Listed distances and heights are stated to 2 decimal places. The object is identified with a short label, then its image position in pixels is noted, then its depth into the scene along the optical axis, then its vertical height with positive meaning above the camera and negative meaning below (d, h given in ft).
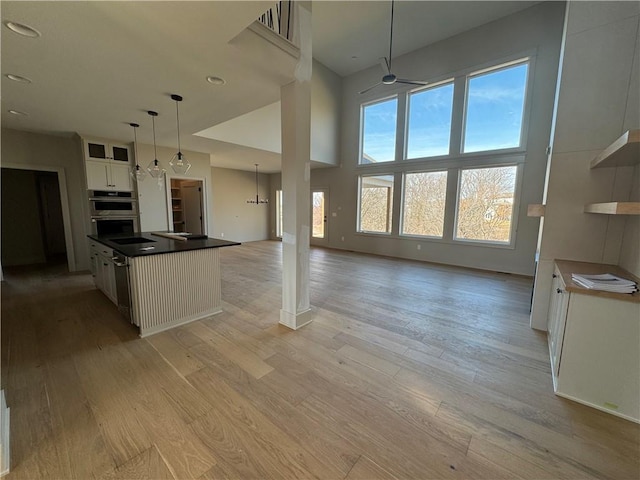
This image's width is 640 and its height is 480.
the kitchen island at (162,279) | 8.58 -2.64
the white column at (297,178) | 8.45 +1.10
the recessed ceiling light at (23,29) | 5.75 +4.12
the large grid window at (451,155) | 17.13 +4.47
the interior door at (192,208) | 22.15 +0.05
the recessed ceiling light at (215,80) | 8.47 +4.38
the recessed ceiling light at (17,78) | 8.04 +4.16
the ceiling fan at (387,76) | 14.30 +7.63
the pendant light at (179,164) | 11.48 +2.05
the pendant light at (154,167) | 11.96 +2.03
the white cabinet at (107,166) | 15.60 +2.67
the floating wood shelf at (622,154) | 5.22 +1.53
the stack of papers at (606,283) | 5.51 -1.57
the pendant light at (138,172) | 13.58 +1.93
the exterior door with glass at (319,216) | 27.52 -0.63
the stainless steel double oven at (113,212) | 16.10 -0.32
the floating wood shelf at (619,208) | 5.48 +0.15
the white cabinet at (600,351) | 5.40 -3.05
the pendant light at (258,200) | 30.93 +1.14
